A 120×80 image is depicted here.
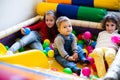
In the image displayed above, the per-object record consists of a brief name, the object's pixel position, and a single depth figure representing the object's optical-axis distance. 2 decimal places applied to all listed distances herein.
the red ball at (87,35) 1.89
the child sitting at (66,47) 1.59
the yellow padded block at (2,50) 1.48
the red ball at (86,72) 1.41
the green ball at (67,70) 1.42
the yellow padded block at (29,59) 1.19
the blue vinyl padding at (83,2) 2.07
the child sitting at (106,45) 1.41
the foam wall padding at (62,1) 2.16
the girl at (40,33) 1.80
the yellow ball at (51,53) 1.71
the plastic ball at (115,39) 1.59
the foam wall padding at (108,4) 1.96
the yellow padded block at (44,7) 2.12
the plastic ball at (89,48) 1.78
